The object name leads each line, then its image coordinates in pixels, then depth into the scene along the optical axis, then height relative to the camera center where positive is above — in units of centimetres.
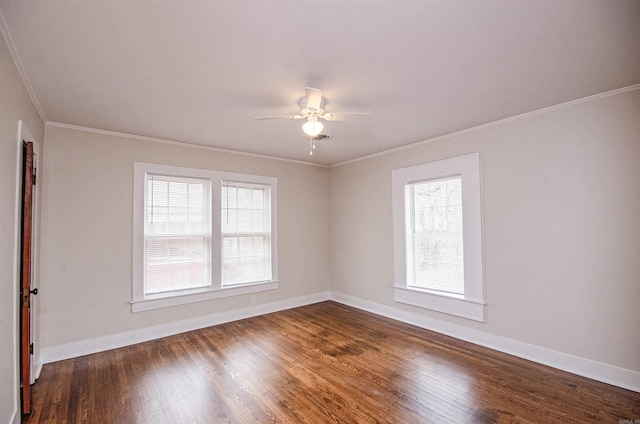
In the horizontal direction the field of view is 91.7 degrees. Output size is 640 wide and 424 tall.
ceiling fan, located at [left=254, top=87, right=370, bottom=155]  245 +93
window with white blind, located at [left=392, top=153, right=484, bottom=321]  372 -23
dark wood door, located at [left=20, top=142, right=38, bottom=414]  230 -51
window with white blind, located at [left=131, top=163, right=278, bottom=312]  399 -19
